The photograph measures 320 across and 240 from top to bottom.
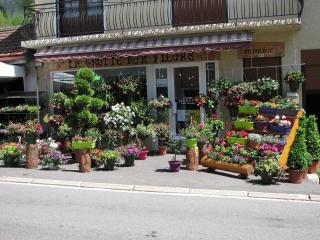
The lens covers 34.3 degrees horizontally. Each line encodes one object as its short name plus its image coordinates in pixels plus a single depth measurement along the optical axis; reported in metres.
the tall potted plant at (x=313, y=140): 13.10
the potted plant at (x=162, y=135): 16.33
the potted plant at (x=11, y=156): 14.66
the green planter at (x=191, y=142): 13.58
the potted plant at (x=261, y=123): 14.16
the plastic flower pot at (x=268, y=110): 14.32
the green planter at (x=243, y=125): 14.52
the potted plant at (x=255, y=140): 13.45
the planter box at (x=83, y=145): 13.75
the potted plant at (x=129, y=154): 14.28
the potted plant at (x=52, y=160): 14.05
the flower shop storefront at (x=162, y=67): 16.48
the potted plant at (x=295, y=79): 15.30
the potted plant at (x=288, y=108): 13.93
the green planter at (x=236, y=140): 13.94
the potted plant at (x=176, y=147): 13.54
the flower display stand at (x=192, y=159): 13.62
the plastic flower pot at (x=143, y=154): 15.61
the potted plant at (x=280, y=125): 13.51
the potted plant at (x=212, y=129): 14.56
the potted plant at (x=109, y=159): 13.70
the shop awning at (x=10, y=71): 17.86
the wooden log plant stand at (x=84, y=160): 13.67
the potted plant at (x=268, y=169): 11.71
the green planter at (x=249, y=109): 14.89
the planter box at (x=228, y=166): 12.48
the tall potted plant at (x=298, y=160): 11.96
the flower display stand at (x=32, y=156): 14.32
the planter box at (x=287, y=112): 13.89
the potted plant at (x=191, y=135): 13.60
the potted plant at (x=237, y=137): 13.98
